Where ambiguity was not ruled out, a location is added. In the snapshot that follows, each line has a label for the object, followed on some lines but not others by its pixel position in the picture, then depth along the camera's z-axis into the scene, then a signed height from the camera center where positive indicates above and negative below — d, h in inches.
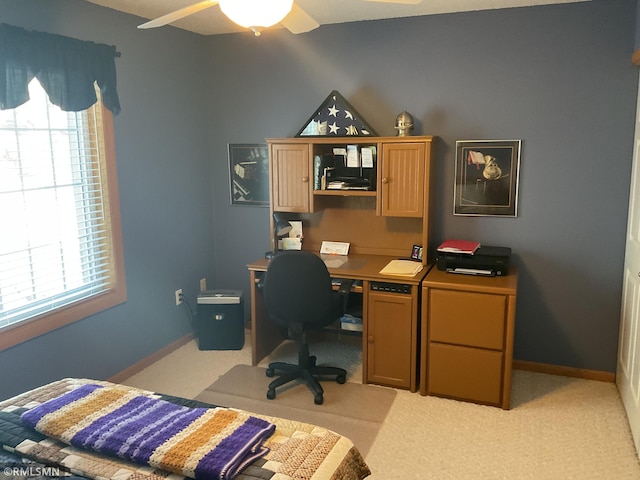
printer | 131.0 -23.0
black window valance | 107.0 +22.3
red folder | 133.7 -19.7
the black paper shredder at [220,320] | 160.4 -44.4
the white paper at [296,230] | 162.7 -18.0
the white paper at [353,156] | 147.6 +3.5
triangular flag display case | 149.6 +13.3
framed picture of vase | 140.9 -2.5
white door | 115.1 -35.0
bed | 63.6 -34.5
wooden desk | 133.0 -39.1
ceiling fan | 68.2 +20.4
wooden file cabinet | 123.6 -39.5
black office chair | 123.5 -29.5
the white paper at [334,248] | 158.7 -23.0
